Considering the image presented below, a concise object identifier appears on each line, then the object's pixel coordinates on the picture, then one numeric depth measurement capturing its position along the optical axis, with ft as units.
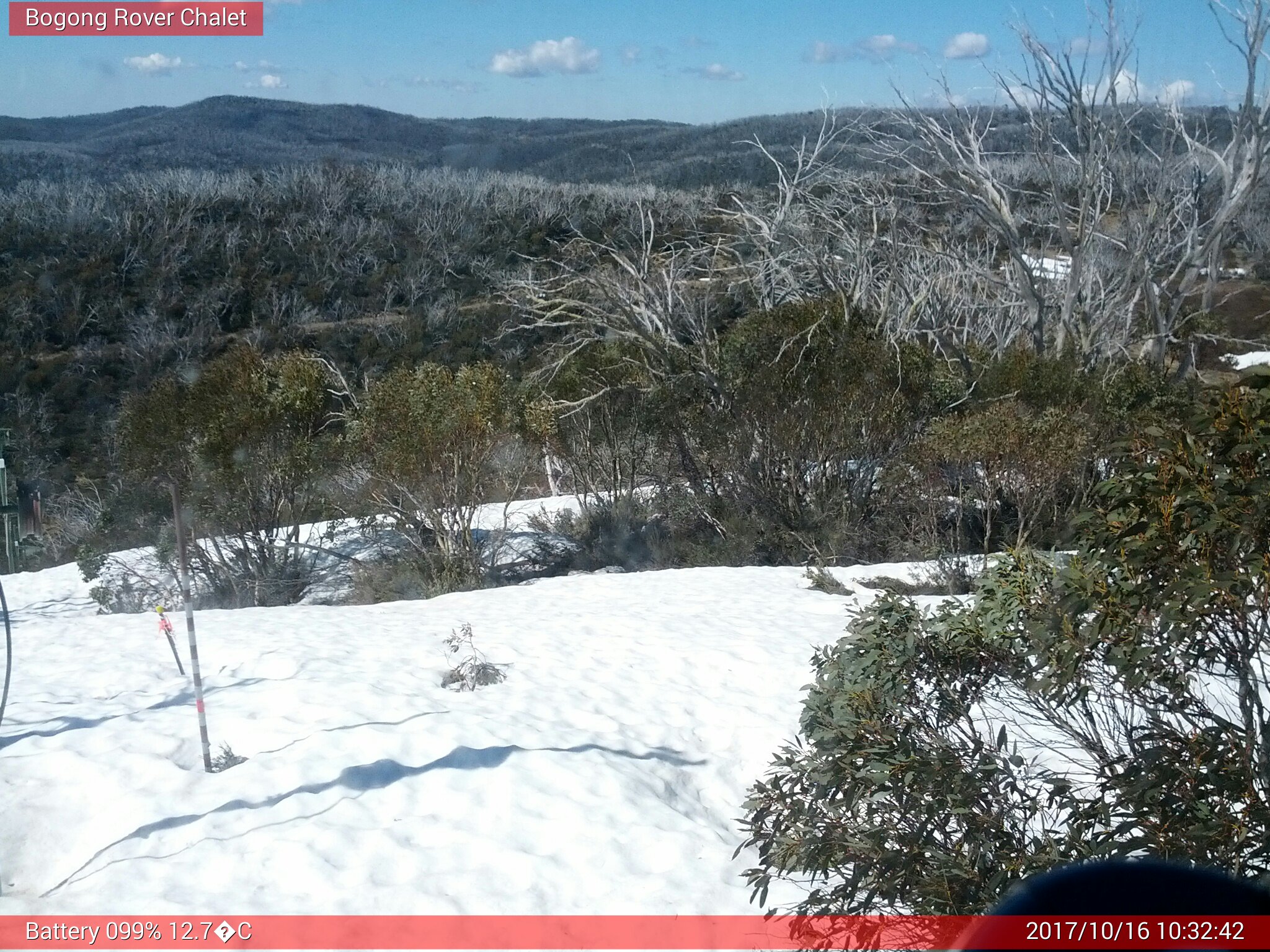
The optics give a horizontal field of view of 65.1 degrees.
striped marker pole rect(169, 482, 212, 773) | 14.20
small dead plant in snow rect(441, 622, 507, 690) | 20.07
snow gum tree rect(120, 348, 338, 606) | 33.12
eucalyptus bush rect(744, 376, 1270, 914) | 8.09
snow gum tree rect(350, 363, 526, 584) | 33.94
